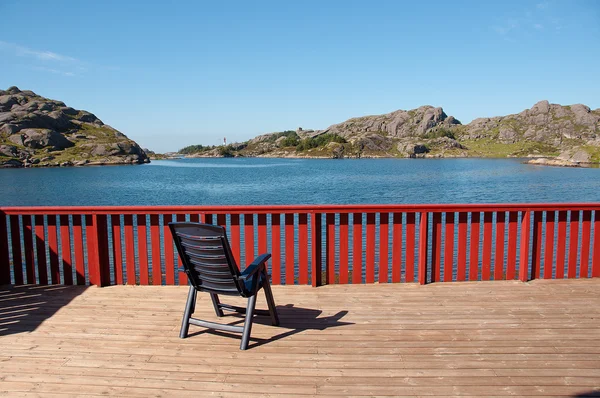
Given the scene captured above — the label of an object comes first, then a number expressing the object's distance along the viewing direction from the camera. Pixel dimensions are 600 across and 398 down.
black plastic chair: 3.80
